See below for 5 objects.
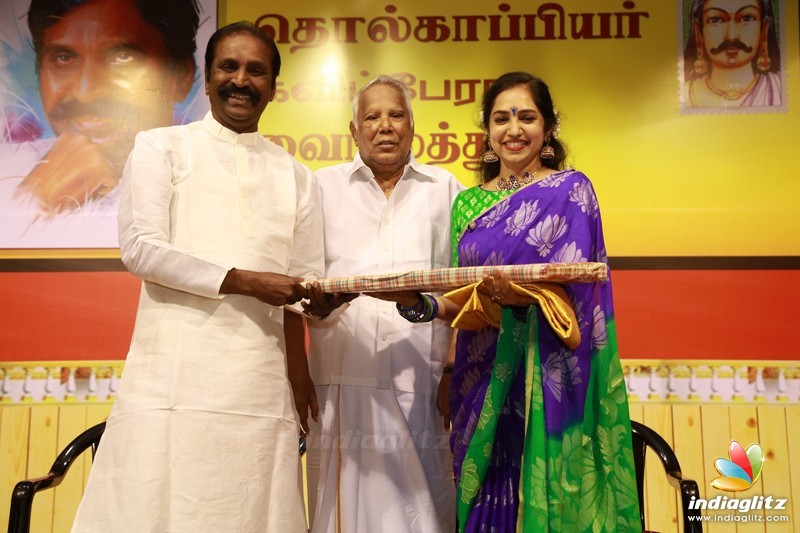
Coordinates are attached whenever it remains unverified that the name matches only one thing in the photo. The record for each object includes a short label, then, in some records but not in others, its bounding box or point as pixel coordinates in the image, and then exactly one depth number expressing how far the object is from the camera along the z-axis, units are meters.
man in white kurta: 2.20
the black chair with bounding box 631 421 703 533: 2.51
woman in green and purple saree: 2.33
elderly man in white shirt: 2.65
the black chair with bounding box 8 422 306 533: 2.50
